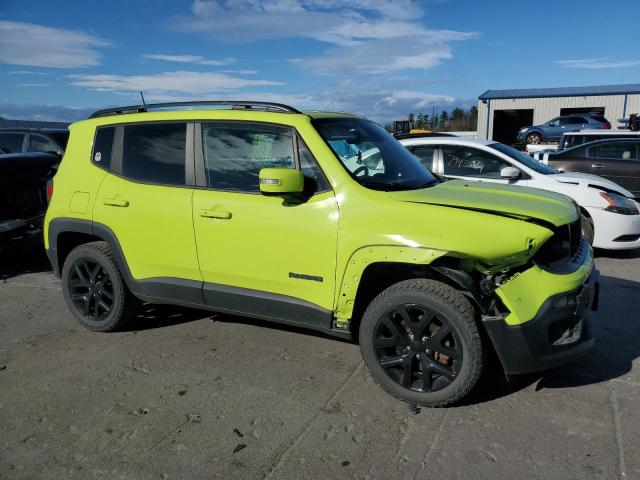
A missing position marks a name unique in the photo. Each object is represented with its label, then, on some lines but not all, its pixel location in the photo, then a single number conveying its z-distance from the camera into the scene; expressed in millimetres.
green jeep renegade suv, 3051
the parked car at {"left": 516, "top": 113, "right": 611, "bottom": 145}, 27672
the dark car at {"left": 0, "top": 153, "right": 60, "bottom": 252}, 6461
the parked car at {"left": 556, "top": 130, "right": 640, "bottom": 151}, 14221
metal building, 37156
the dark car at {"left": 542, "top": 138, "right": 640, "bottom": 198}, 9992
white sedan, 6957
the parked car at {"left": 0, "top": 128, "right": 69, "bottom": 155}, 8906
